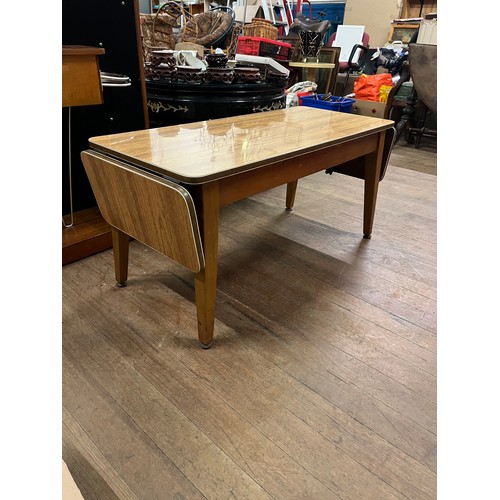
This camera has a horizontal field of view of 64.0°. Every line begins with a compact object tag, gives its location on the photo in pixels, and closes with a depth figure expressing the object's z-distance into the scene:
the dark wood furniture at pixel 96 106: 1.80
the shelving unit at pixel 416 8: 4.93
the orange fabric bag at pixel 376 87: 4.47
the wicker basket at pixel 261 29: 3.85
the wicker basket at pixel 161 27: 2.72
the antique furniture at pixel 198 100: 2.27
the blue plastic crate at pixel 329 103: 3.25
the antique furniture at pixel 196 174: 1.14
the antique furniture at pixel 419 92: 3.52
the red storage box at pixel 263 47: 3.59
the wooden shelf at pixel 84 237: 1.83
